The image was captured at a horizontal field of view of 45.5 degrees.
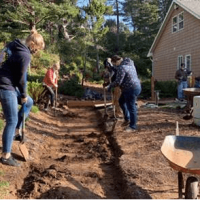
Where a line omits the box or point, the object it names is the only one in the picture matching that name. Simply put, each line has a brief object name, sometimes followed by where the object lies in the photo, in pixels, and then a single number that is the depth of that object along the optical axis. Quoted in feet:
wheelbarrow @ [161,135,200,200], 7.69
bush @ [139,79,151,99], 51.36
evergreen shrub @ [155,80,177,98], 50.22
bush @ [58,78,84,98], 50.36
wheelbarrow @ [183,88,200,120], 20.00
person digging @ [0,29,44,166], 10.48
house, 47.67
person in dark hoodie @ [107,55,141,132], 17.19
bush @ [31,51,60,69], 61.65
